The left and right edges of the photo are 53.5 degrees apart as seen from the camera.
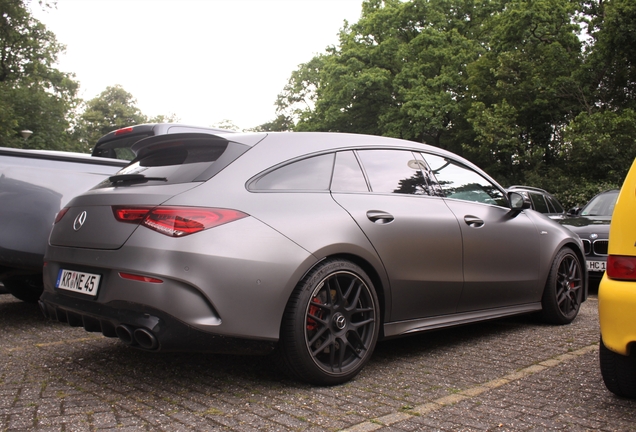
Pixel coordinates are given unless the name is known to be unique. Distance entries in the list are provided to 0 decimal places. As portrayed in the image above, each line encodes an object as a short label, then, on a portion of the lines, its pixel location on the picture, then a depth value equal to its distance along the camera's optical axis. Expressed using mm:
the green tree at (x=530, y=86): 26094
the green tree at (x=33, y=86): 33969
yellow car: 3109
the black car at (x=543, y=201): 12352
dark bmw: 8484
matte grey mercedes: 3363
